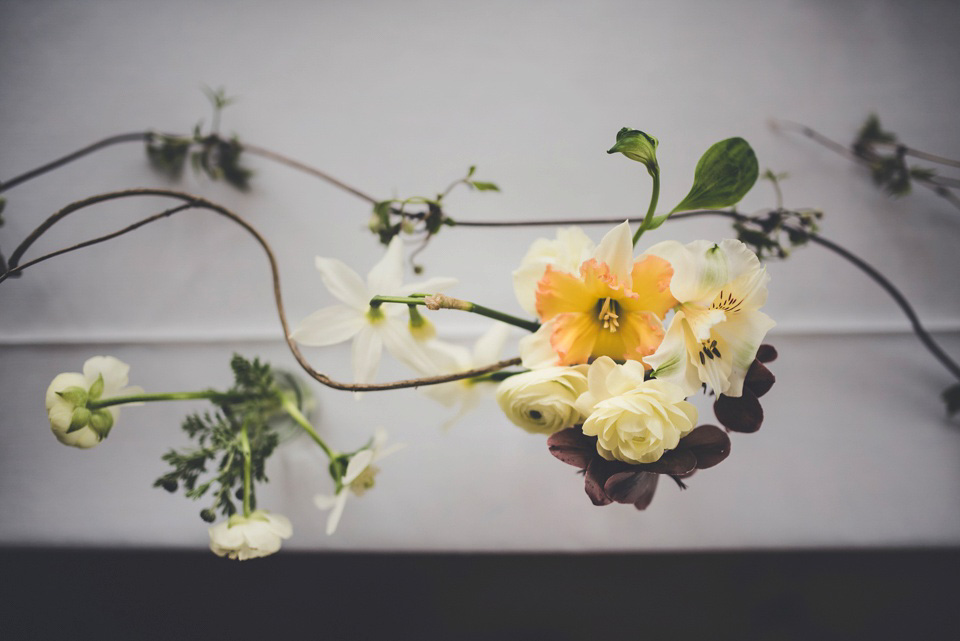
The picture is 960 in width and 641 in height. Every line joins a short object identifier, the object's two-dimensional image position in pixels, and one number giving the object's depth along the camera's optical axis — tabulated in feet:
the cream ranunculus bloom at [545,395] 1.18
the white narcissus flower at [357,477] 1.51
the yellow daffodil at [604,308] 1.17
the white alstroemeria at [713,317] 1.10
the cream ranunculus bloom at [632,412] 1.08
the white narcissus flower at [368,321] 1.45
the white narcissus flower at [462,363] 1.62
